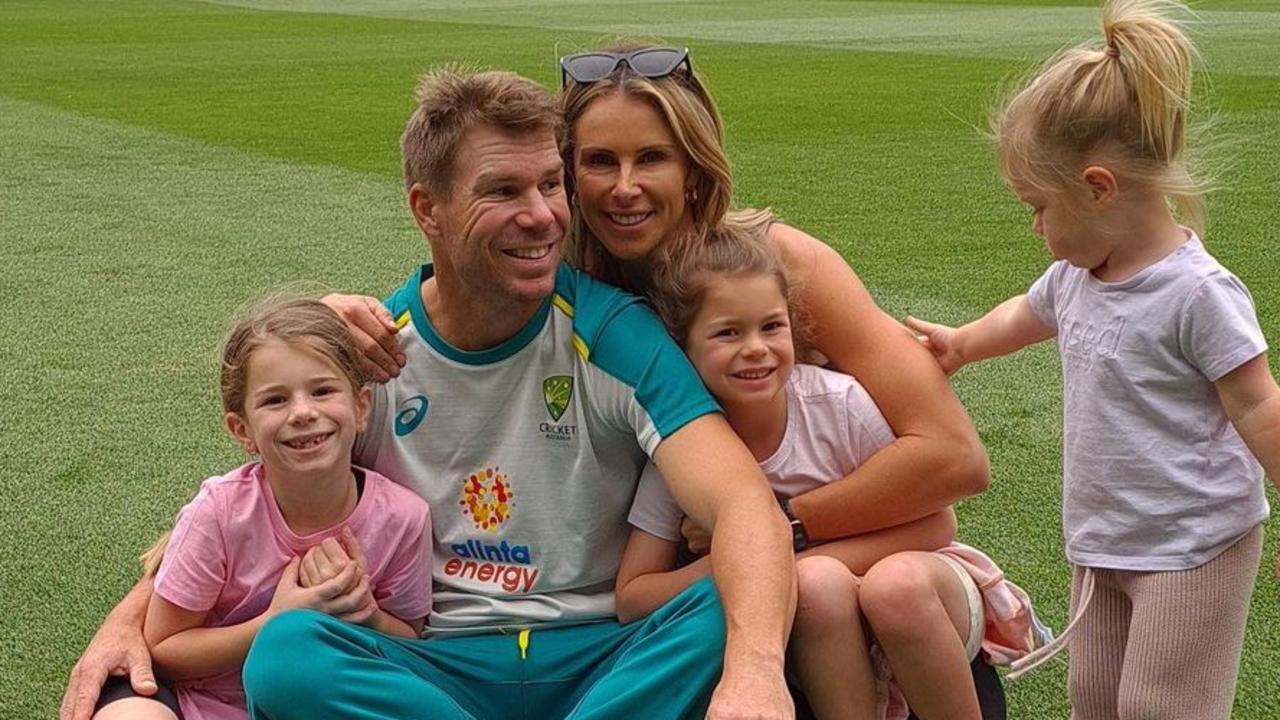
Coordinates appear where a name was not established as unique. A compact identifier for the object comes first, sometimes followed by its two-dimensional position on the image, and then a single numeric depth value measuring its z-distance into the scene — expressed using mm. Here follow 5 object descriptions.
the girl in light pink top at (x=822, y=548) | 3152
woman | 3311
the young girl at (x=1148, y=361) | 3078
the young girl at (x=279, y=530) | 3293
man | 3078
